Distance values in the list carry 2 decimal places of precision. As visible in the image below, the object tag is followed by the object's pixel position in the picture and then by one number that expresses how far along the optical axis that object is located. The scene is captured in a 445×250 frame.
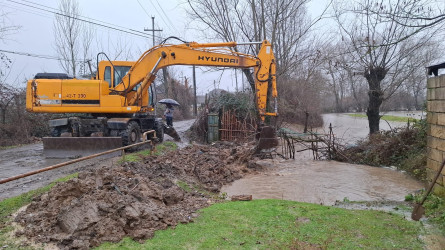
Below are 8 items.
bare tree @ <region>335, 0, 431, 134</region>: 16.05
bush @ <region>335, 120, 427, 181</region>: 11.44
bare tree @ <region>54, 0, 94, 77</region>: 26.94
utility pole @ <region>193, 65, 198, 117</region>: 50.57
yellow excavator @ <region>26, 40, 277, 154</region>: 12.77
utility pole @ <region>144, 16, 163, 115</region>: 43.00
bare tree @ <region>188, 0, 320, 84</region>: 20.81
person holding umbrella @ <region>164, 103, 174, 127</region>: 22.47
